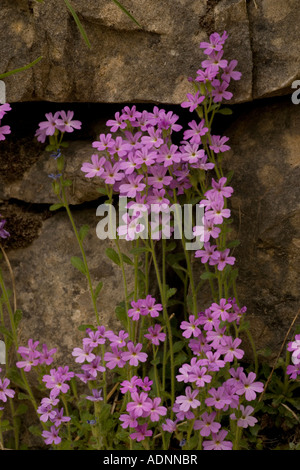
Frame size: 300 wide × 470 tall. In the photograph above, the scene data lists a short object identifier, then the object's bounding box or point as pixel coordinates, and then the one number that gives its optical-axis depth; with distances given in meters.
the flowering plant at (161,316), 2.35
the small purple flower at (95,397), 2.38
